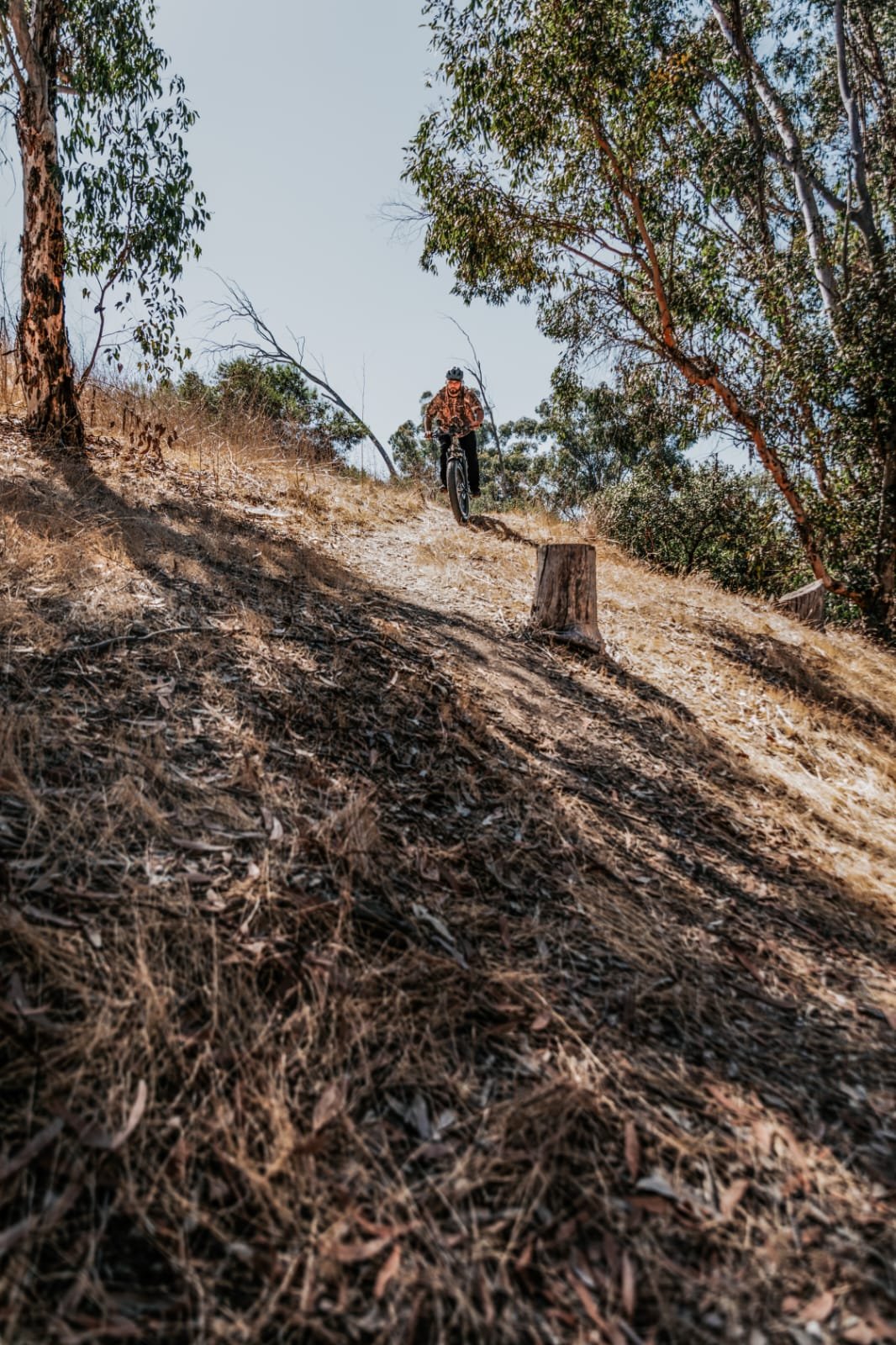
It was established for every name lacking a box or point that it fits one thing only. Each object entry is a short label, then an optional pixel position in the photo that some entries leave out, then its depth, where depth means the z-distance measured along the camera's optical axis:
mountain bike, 10.48
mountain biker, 10.45
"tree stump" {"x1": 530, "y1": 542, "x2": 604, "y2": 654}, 6.24
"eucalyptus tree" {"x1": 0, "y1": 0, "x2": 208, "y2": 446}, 7.63
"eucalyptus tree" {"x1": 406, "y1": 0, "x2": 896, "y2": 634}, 8.92
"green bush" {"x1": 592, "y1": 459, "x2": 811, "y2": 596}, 12.73
